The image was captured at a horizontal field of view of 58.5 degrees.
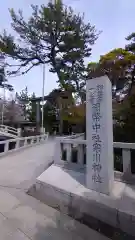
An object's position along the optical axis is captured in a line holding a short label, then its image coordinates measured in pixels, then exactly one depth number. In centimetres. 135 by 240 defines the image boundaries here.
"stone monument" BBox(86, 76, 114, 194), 224
